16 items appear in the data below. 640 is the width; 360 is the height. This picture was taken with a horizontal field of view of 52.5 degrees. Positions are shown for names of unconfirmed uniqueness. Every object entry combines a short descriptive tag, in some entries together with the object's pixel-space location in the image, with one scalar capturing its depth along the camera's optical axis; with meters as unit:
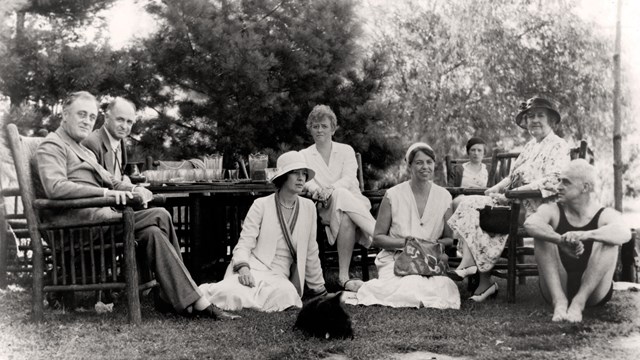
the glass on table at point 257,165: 5.65
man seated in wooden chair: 3.74
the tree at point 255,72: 7.12
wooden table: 5.14
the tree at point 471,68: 9.76
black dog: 3.33
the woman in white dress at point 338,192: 5.24
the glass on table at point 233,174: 5.85
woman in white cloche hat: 4.26
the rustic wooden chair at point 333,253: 5.41
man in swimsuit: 3.77
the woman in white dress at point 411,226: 4.45
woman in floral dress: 4.57
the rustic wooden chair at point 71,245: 3.69
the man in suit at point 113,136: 4.52
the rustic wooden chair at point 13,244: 4.29
